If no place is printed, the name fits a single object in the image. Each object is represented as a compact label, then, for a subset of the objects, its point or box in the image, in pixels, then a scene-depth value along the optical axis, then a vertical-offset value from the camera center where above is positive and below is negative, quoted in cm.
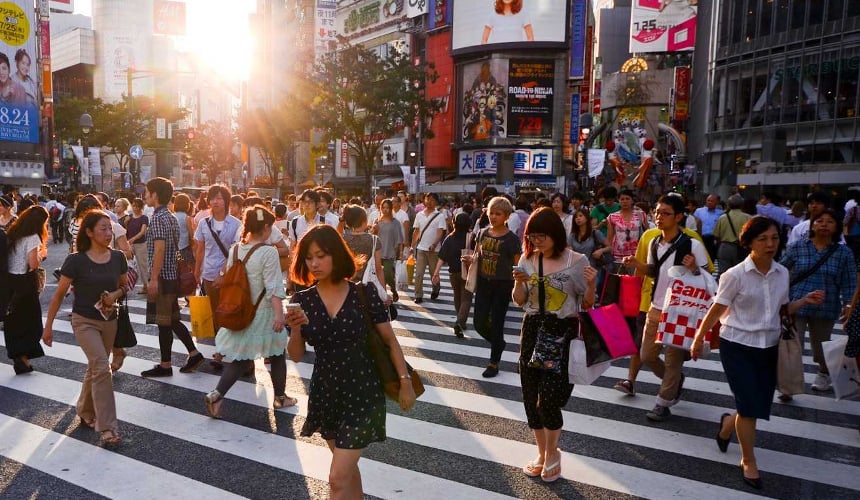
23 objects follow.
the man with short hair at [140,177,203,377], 657 -102
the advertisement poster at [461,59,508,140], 4491 +512
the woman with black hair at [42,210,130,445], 491 -101
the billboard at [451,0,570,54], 4391 +1000
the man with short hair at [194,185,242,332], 711 -72
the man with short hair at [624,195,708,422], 548 -75
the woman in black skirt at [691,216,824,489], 425 -89
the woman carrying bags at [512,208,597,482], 434 -83
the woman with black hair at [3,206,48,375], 675 -119
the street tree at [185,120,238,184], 6969 +238
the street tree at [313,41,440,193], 3030 +355
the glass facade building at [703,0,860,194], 2873 +426
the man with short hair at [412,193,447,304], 1205 -109
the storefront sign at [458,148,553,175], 4469 +110
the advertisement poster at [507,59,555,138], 4488 +609
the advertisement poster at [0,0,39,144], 4406 +605
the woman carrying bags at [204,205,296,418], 546 -125
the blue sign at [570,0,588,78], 4416 +924
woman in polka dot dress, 321 -84
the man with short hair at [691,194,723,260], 1222 -66
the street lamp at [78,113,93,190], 2984 +189
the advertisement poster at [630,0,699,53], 5925 +1379
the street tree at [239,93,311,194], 5316 +310
